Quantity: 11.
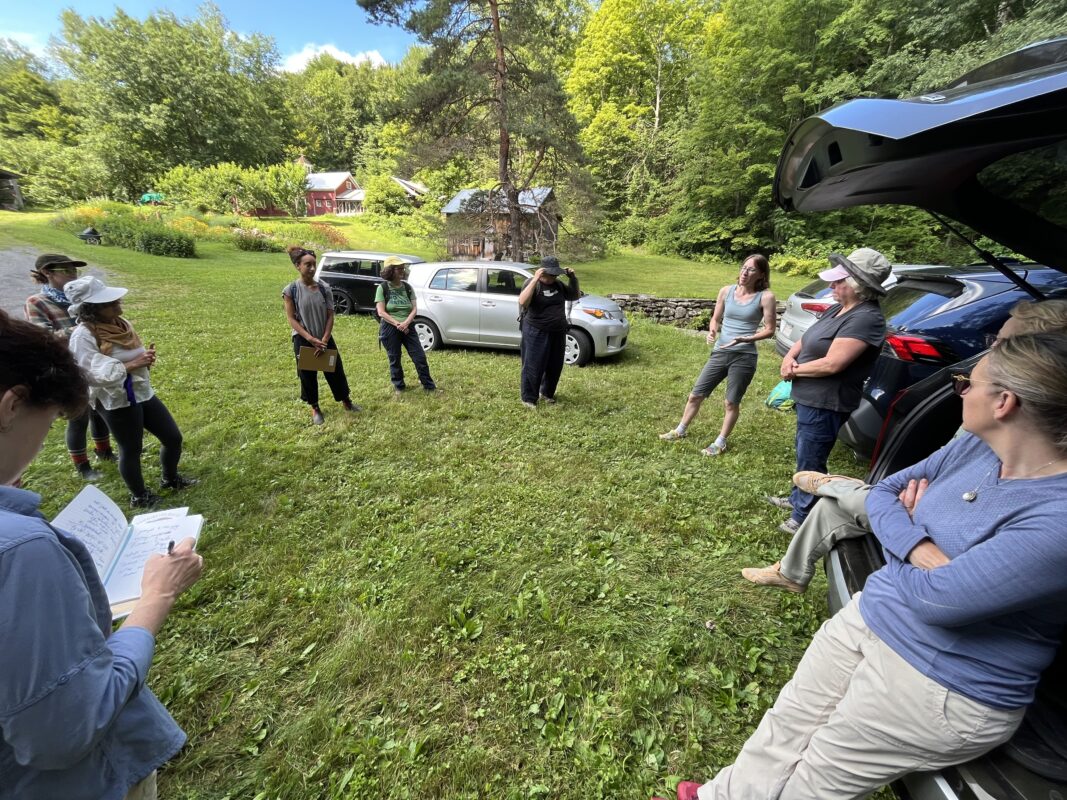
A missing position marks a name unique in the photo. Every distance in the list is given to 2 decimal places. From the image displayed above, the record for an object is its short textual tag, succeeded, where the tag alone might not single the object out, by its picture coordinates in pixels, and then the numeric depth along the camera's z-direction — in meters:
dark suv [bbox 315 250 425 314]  10.79
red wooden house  48.53
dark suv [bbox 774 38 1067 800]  1.13
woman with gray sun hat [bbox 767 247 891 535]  2.68
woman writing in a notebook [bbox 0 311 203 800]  0.73
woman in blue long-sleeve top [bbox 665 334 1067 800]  1.01
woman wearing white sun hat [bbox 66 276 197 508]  2.81
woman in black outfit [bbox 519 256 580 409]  4.90
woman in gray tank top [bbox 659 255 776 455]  3.85
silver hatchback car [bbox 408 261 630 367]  7.18
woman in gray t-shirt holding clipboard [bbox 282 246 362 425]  4.54
